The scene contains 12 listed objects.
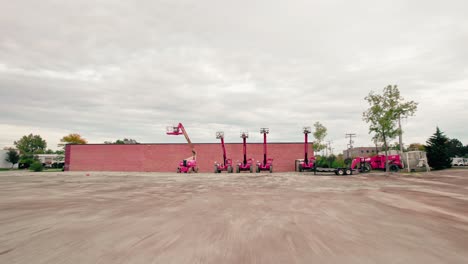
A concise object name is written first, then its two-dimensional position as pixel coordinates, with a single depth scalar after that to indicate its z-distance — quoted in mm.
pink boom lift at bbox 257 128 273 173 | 34594
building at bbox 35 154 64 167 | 52844
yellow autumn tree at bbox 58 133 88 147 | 90812
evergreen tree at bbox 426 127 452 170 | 37094
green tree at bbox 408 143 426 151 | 93812
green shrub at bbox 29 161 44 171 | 41281
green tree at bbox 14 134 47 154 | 107312
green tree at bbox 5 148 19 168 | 66444
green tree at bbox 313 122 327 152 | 58062
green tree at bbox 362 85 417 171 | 32094
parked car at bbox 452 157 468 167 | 58344
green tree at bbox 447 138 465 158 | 81256
